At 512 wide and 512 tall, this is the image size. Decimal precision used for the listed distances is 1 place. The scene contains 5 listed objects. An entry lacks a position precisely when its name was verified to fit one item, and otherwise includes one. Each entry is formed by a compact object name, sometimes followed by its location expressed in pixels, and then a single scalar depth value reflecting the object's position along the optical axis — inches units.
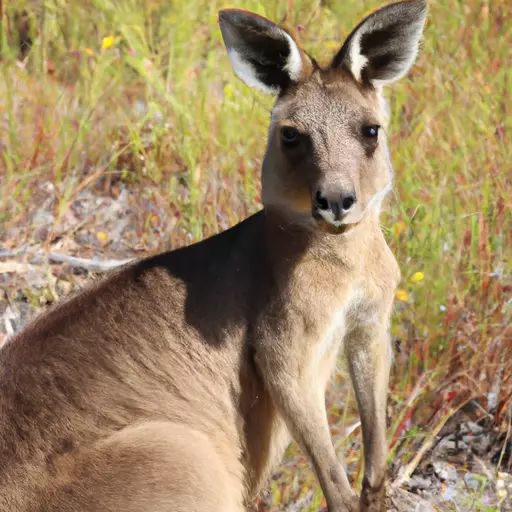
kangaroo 265.6
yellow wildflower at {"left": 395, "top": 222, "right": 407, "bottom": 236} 373.1
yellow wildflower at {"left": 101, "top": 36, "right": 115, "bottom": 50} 484.1
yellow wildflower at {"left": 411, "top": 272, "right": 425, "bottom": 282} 362.3
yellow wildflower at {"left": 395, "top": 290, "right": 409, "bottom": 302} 361.4
